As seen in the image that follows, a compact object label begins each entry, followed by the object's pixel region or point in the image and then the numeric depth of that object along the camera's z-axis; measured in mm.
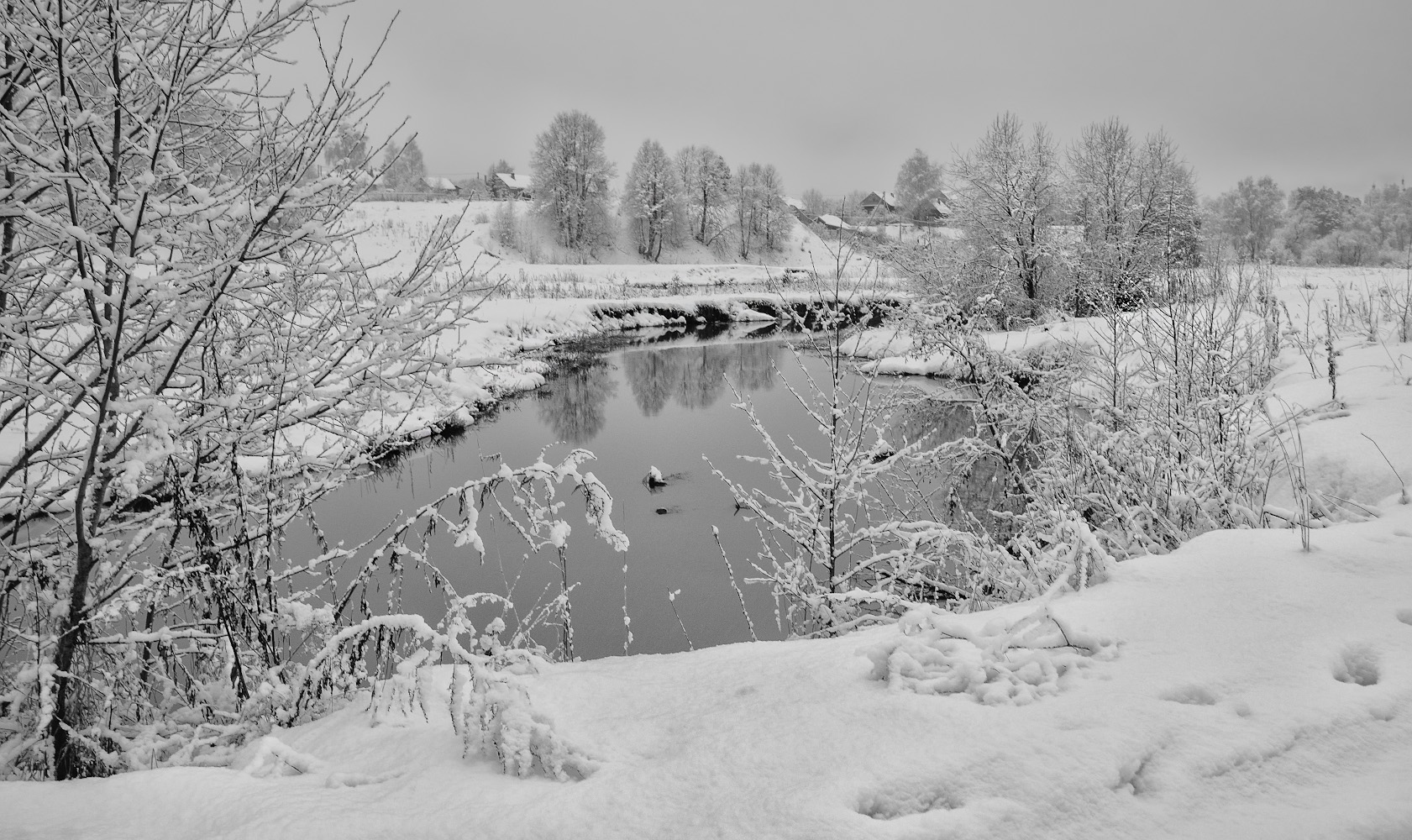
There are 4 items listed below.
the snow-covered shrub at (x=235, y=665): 2320
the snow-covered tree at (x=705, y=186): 48250
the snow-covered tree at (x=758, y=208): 49219
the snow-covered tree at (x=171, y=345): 2094
